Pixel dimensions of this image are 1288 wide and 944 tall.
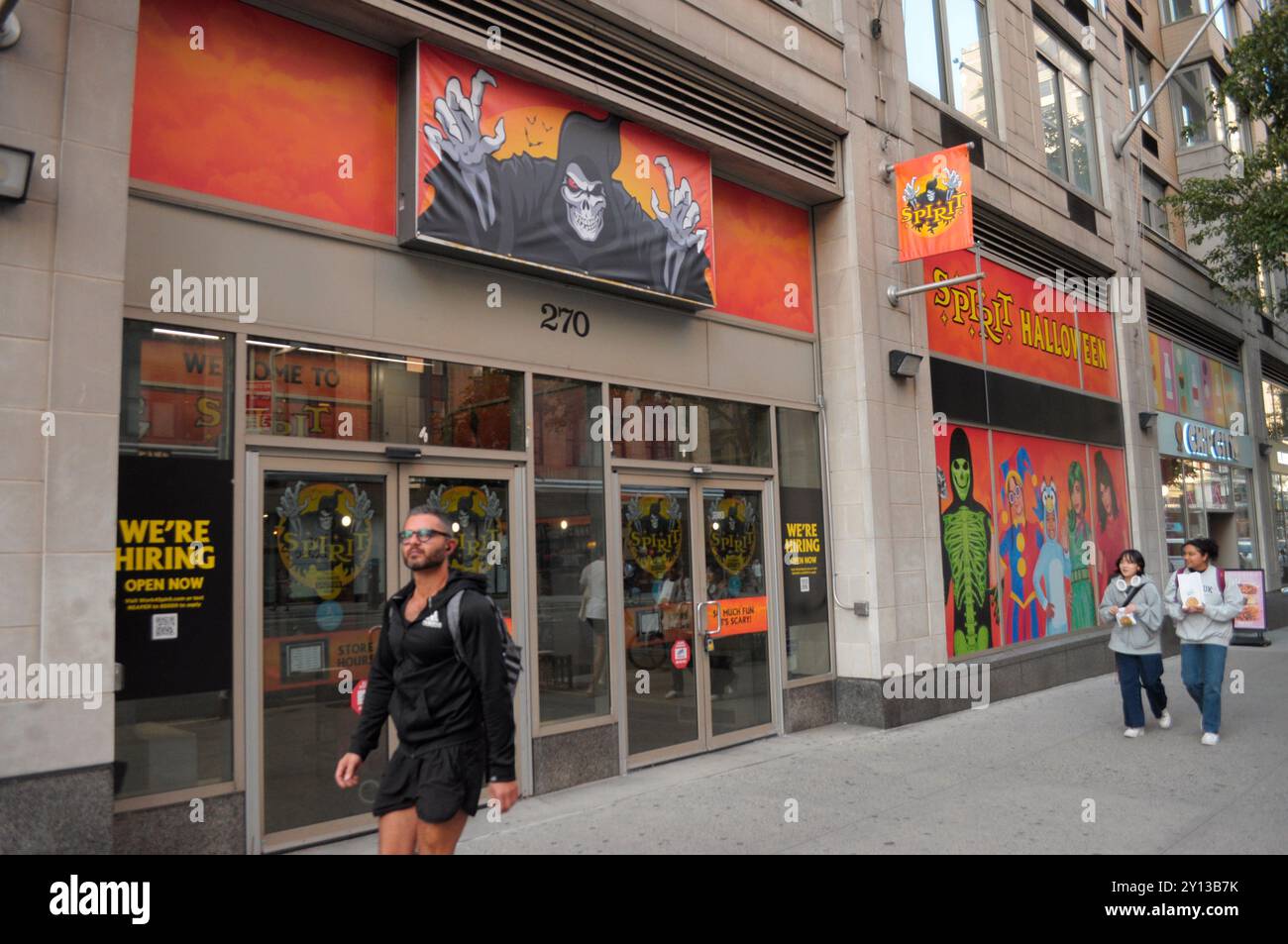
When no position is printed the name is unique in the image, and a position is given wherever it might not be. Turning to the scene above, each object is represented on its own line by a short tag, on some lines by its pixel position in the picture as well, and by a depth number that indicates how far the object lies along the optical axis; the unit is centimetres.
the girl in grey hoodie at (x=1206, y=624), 868
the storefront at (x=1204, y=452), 1781
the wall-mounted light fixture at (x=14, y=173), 474
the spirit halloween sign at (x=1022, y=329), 1210
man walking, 398
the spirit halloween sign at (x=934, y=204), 1003
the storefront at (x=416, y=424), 568
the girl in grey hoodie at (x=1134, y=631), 891
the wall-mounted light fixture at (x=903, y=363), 1054
